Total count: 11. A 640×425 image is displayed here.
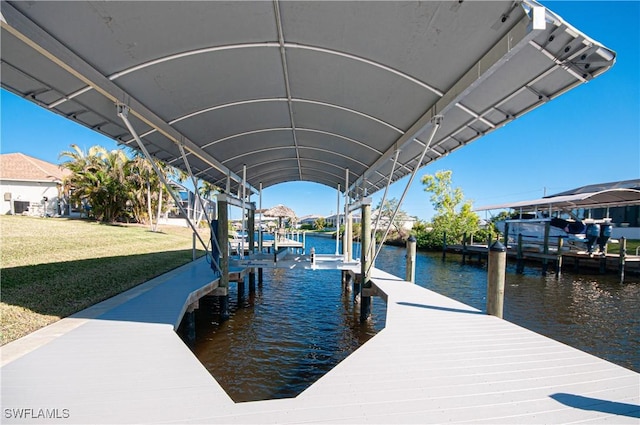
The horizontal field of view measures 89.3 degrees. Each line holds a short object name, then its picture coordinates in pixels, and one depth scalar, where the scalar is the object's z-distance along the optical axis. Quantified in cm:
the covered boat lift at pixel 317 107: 263
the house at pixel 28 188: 2578
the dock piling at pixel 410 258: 870
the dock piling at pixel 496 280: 541
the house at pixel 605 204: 1978
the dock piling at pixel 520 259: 1953
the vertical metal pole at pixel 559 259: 1749
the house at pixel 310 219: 7596
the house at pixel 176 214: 3484
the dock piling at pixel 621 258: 1602
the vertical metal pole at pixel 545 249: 1840
